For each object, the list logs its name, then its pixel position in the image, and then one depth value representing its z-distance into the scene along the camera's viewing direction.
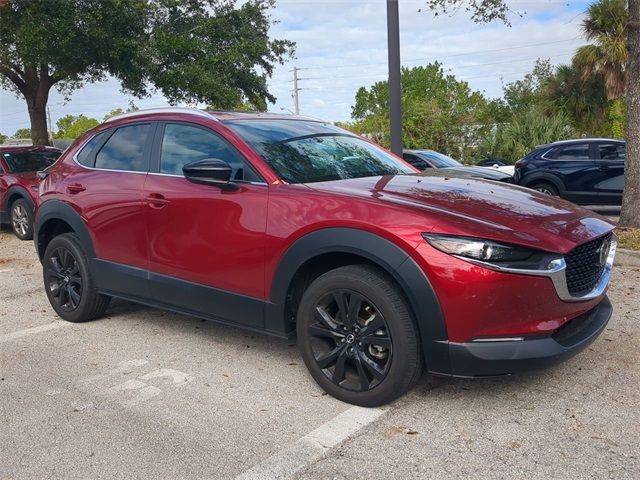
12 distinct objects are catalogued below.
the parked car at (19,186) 9.80
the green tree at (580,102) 21.36
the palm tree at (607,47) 17.53
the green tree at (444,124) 22.80
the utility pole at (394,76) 7.91
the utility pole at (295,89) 59.30
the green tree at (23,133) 87.79
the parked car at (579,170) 11.00
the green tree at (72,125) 87.08
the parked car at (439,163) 11.03
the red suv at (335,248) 3.03
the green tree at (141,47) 11.38
